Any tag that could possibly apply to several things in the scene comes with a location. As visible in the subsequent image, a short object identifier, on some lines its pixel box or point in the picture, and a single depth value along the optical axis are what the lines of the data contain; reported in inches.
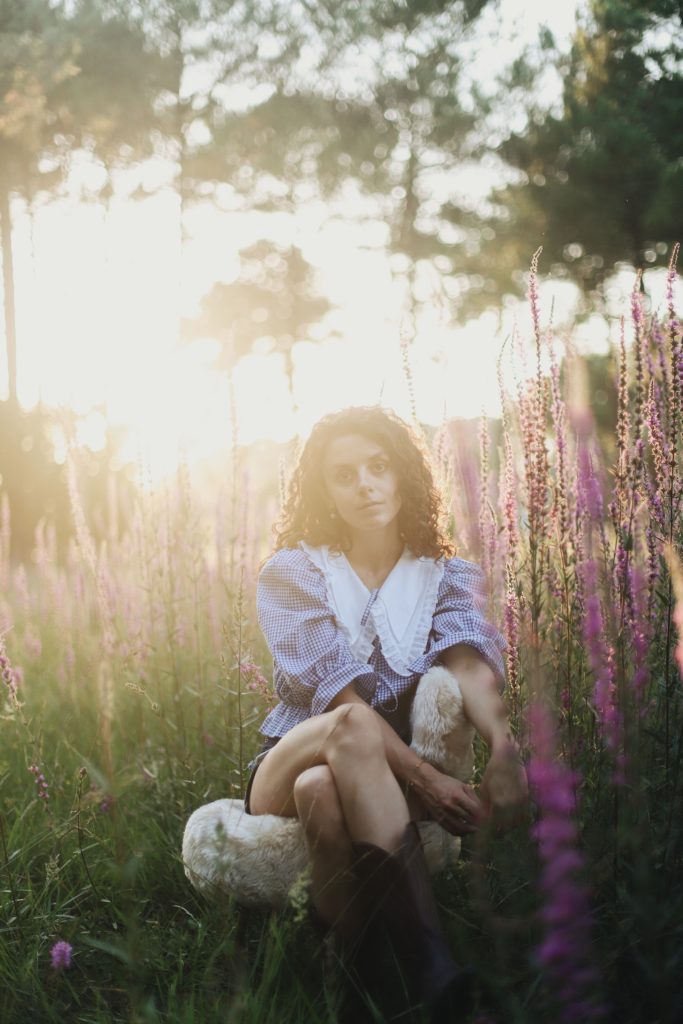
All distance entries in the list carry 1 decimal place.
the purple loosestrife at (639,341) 70.4
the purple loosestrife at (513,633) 66.7
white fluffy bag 69.1
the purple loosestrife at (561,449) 69.7
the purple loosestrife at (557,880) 32.3
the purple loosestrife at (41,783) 80.9
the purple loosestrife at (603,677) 57.8
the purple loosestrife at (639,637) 68.8
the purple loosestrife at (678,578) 46.1
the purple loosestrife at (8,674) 75.2
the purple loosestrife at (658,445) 69.2
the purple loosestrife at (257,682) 93.7
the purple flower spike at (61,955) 66.9
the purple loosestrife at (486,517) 80.7
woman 61.1
